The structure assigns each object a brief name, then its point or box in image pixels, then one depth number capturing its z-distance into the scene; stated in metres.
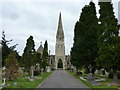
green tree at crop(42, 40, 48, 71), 25.94
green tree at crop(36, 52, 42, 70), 23.24
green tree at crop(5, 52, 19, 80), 11.49
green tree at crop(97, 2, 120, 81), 10.31
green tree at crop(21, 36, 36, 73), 15.96
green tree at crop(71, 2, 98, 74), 13.15
